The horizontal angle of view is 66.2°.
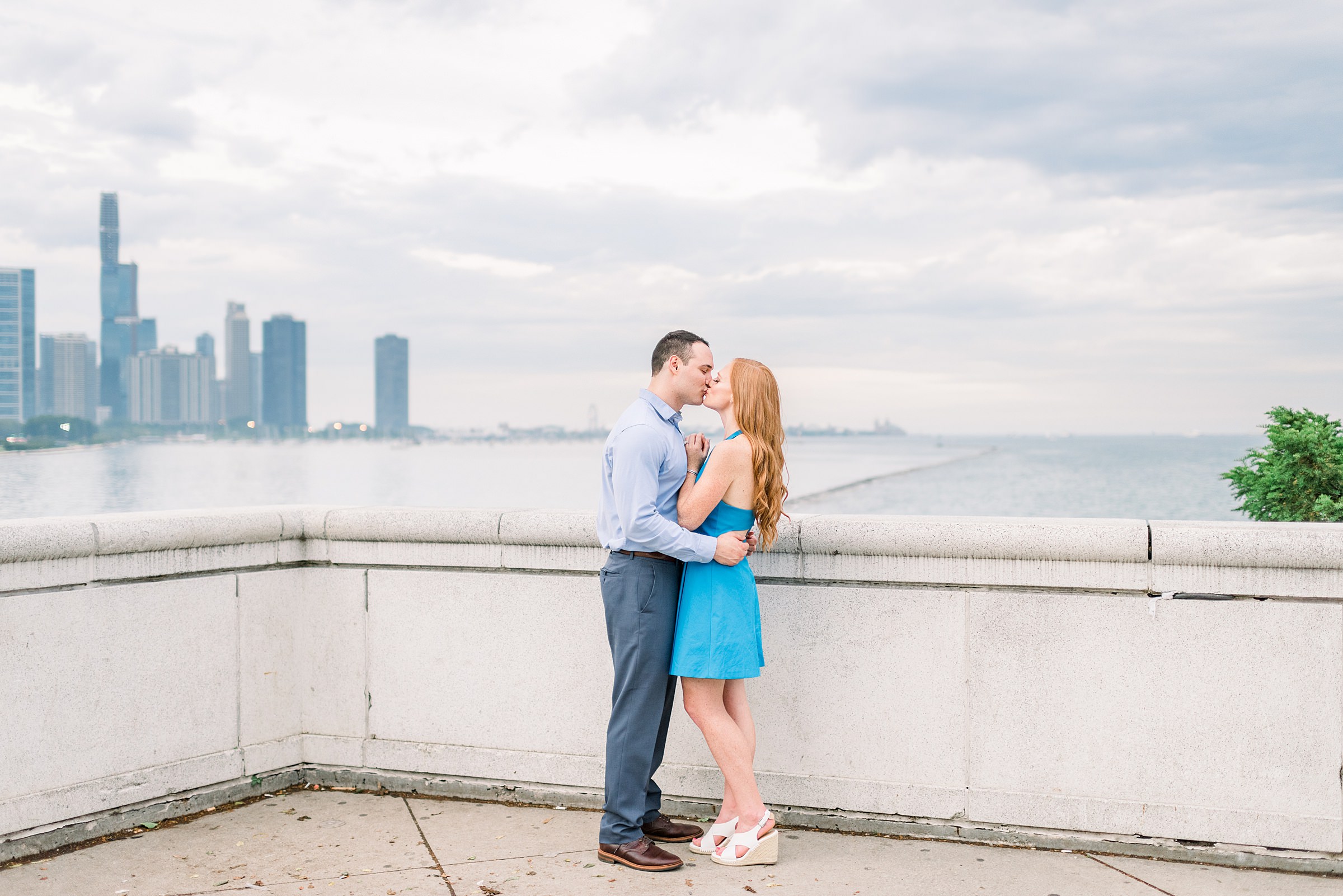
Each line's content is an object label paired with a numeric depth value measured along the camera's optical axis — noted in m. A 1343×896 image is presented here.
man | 4.05
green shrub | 10.10
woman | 4.04
